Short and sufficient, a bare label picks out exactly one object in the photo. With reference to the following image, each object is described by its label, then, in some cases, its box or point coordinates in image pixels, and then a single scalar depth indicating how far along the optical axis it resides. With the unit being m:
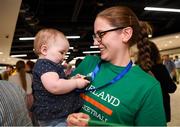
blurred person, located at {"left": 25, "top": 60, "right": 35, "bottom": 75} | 2.59
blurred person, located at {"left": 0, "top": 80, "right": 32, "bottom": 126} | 0.70
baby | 0.82
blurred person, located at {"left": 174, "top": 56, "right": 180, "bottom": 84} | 8.19
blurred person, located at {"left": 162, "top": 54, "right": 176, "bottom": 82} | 6.02
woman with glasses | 0.70
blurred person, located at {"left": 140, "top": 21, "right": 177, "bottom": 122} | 1.72
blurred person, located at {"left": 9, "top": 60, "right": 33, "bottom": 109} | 2.23
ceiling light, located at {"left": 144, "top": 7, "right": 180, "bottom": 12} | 5.14
